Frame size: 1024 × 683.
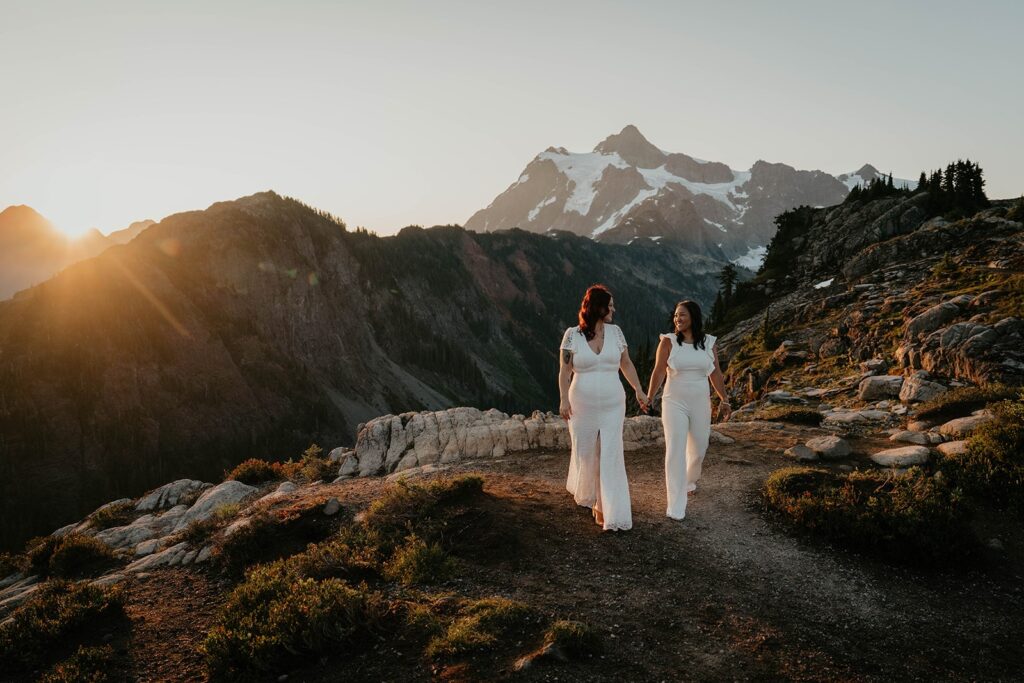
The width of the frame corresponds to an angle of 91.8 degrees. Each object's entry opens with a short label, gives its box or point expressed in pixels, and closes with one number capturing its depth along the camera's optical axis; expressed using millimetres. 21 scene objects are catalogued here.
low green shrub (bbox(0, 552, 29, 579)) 13746
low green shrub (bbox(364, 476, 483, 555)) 8867
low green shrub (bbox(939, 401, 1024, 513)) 8969
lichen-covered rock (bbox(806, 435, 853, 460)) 11922
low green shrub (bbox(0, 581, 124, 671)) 7172
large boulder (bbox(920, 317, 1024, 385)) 14648
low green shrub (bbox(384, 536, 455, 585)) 7695
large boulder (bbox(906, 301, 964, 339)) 18641
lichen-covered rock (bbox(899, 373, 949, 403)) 15180
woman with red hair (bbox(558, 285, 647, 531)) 8305
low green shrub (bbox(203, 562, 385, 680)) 6098
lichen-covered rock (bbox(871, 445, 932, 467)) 10539
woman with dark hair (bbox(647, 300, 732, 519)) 8891
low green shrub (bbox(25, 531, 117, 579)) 12445
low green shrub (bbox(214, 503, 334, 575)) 9844
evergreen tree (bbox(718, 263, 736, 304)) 83000
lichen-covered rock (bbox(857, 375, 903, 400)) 17188
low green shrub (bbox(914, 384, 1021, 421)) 12984
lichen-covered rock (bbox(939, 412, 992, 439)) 11345
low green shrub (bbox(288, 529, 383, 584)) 7996
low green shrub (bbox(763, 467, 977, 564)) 7539
